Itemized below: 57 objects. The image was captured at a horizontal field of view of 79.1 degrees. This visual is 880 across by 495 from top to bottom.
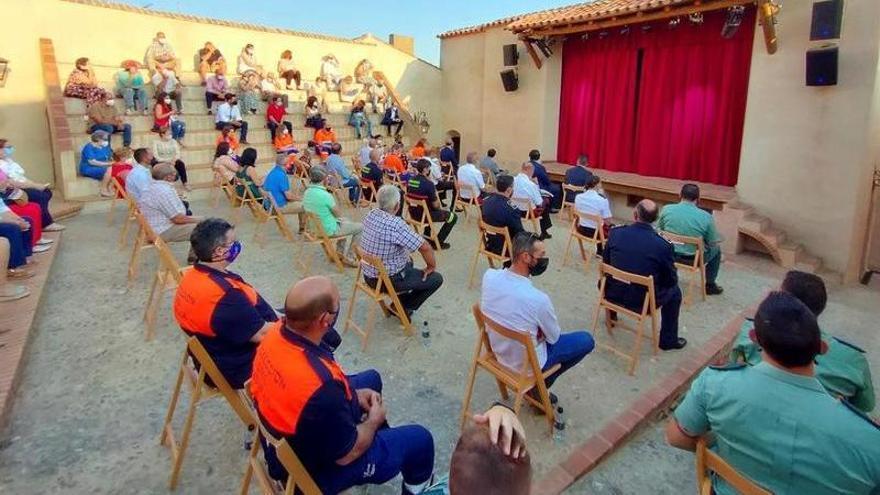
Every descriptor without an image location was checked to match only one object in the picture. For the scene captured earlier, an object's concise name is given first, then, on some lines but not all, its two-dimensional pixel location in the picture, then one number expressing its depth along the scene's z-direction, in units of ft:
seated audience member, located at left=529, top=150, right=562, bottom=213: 28.10
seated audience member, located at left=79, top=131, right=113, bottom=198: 27.99
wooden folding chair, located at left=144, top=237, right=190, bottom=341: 12.78
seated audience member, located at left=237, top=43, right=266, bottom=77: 40.65
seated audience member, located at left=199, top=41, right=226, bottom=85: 38.60
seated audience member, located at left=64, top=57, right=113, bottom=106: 31.12
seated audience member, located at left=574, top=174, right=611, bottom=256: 20.12
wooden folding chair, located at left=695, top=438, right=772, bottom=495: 5.32
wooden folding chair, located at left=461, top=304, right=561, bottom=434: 9.27
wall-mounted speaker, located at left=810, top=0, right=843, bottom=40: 20.65
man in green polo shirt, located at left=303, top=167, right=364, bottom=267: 18.76
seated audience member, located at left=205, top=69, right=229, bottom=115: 37.22
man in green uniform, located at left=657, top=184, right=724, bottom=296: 17.21
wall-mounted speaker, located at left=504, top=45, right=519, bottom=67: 37.40
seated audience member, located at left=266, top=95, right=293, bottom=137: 38.14
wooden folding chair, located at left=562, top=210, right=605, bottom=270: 19.63
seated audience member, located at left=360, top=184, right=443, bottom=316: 13.89
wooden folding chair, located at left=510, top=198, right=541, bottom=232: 22.99
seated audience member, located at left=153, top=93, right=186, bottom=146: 33.14
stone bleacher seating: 30.63
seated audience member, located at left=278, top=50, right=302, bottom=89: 43.06
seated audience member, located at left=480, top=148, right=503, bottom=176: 33.60
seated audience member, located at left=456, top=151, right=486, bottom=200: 26.35
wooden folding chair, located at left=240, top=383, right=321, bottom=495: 5.90
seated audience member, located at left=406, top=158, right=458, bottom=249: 22.06
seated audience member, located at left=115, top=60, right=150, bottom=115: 33.53
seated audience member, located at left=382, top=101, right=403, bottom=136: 45.03
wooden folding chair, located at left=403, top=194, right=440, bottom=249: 21.94
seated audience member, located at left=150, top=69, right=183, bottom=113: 35.04
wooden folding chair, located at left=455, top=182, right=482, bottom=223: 26.11
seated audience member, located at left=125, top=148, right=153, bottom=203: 19.88
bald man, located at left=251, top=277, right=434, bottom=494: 6.13
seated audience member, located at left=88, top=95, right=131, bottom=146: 30.35
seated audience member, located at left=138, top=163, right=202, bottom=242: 17.48
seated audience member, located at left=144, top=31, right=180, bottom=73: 36.47
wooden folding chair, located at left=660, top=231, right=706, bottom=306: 16.71
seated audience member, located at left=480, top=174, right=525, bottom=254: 18.01
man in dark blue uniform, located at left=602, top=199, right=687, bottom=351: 13.14
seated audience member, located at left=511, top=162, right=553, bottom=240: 23.31
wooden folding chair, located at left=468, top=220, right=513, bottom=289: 17.30
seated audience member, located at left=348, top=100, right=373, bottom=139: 42.88
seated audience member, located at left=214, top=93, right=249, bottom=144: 35.65
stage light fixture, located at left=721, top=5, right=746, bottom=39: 24.95
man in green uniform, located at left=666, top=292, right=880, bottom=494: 5.25
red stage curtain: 27.73
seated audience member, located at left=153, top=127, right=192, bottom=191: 30.14
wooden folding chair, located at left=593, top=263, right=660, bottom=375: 12.28
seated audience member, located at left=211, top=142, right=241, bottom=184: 26.71
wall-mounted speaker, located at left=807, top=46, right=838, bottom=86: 20.74
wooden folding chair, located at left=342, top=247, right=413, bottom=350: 13.10
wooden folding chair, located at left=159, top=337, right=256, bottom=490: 7.93
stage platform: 25.59
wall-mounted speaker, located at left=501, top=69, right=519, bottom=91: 37.58
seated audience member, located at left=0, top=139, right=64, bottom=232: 21.65
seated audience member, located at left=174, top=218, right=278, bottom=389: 8.52
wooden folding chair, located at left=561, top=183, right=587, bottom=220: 26.55
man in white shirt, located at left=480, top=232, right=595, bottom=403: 9.84
